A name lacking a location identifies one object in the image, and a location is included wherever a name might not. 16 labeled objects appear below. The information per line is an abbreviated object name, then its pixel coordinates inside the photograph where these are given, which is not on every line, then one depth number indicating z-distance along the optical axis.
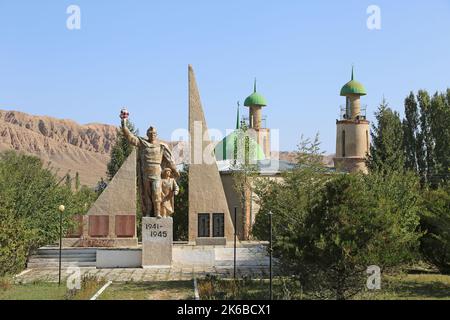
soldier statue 22.00
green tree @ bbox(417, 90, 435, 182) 42.03
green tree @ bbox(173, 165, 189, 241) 35.88
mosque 34.66
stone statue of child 22.73
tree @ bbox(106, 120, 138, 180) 46.88
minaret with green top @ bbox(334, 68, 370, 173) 45.75
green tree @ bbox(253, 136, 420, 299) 13.43
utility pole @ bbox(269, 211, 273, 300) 14.69
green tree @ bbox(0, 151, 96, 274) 17.95
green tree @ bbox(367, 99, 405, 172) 37.69
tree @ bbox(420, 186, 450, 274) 17.62
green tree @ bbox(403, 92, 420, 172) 42.72
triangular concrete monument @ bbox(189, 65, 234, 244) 27.30
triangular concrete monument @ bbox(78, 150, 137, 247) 27.69
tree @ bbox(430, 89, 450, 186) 40.81
